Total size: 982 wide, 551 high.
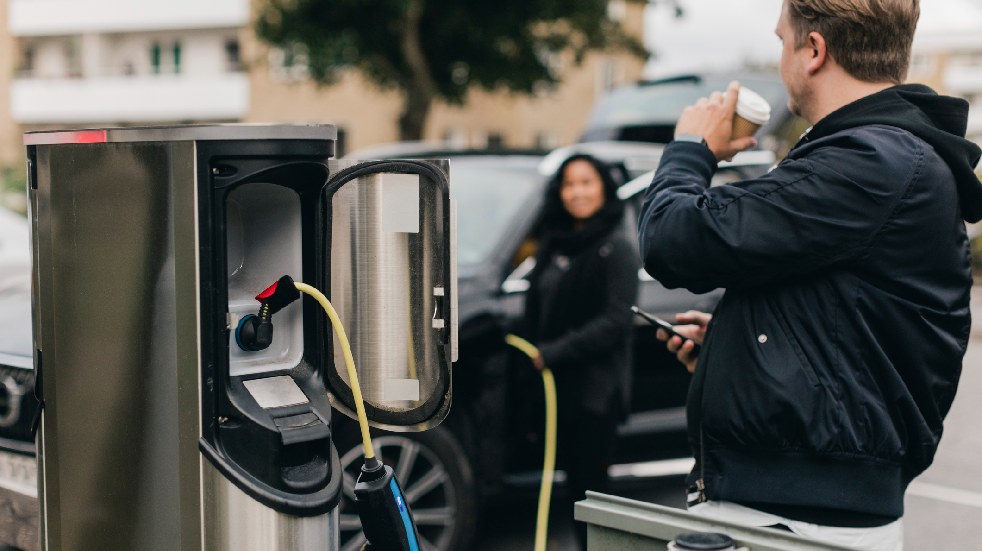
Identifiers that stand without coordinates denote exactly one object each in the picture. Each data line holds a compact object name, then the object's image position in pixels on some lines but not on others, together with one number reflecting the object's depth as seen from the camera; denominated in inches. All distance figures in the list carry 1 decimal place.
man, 82.7
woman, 186.2
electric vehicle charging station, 87.5
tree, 909.2
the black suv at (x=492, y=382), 185.3
